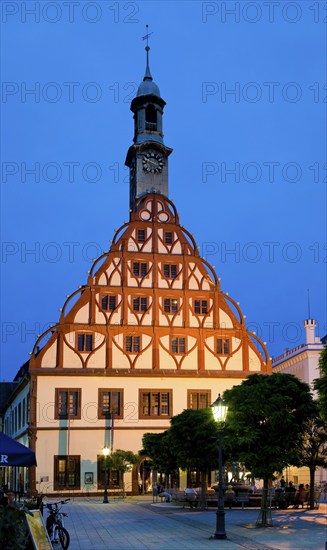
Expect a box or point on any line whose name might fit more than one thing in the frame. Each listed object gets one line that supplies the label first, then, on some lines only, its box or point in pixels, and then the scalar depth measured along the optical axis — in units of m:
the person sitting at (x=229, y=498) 36.47
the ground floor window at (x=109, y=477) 49.03
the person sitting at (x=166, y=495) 41.88
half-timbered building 49.09
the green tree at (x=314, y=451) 35.47
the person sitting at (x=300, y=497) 36.09
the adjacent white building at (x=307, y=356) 68.88
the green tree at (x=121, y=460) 46.62
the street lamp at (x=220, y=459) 22.55
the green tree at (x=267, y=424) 25.98
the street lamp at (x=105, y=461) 42.31
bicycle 18.91
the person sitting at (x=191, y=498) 36.19
